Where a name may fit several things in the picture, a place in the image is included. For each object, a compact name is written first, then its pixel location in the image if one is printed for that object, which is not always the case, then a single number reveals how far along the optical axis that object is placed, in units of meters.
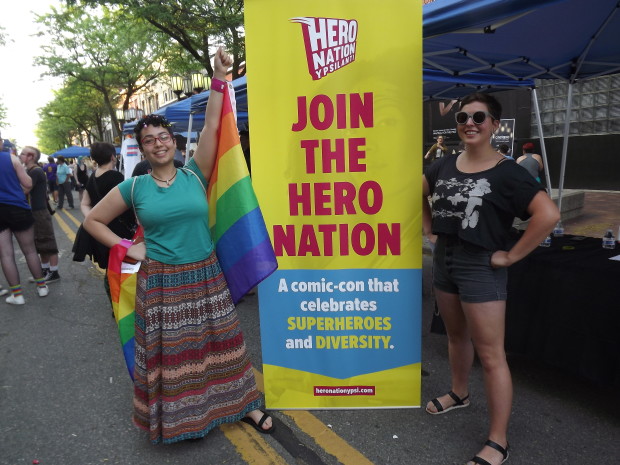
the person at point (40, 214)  5.97
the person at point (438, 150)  10.92
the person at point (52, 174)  15.18
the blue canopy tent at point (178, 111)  8.64
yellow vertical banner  2.45
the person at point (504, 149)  8.70
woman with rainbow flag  2.36
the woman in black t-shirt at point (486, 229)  2.13
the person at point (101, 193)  4.07
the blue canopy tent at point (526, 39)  2.86
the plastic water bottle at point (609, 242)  3.24
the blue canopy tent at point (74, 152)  26.34
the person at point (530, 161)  8.12
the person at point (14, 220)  5.00
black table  2.56
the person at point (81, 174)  14.72
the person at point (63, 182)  14.65
